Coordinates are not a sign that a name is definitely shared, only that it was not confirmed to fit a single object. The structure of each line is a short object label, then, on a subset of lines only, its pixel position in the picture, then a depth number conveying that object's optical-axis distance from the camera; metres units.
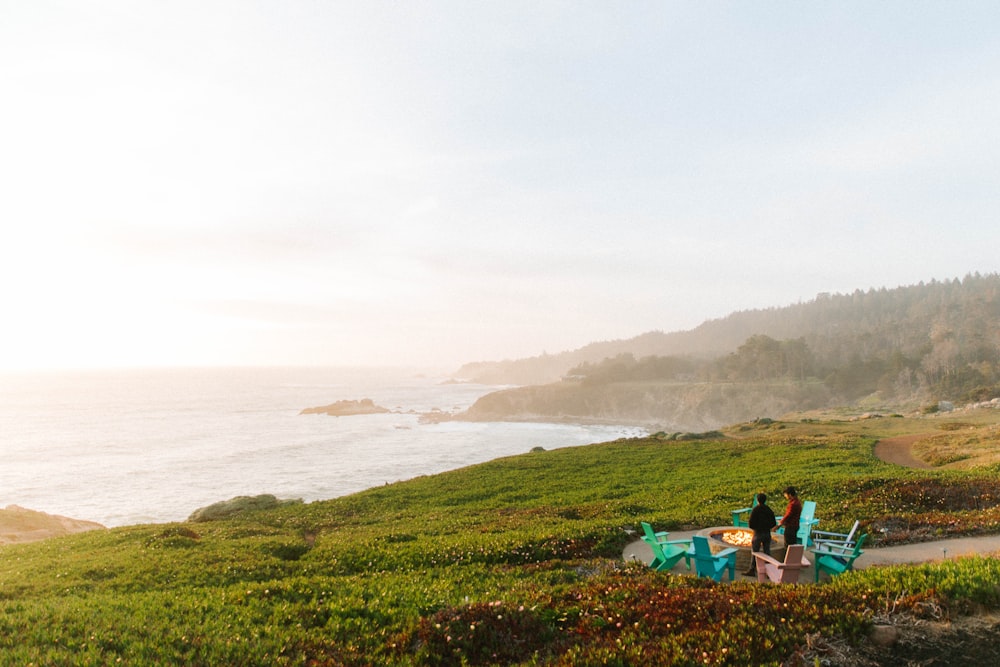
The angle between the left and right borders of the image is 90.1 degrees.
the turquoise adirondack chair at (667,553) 12.91
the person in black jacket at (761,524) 12.30
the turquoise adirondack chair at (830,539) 13.19
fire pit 13.00
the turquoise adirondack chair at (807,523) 13.59
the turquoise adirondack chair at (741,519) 16.25
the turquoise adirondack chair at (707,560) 11.76
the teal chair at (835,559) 11.99
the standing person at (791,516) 12.40
